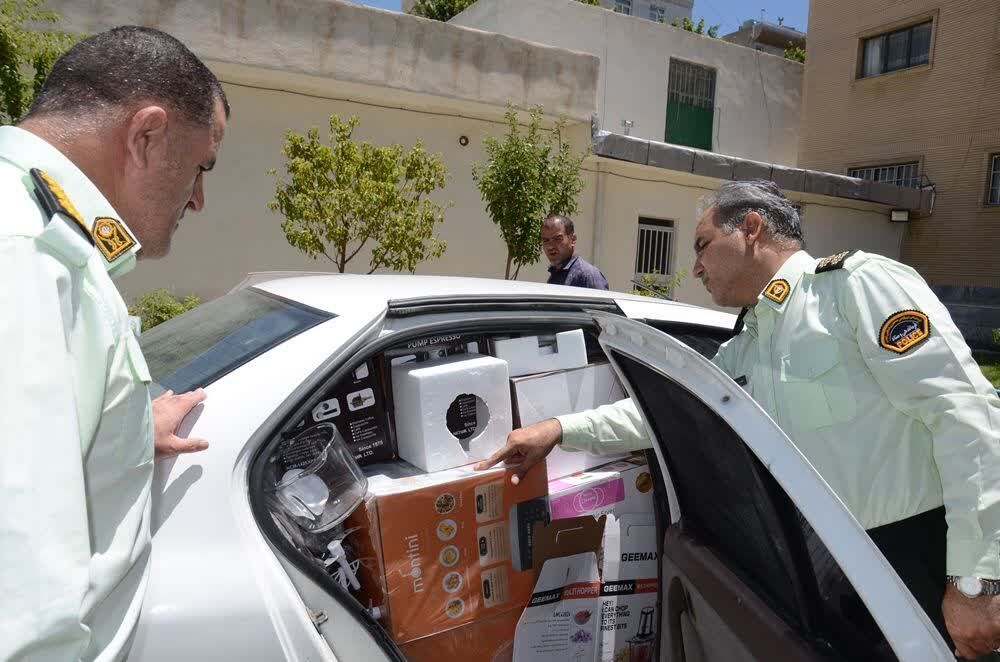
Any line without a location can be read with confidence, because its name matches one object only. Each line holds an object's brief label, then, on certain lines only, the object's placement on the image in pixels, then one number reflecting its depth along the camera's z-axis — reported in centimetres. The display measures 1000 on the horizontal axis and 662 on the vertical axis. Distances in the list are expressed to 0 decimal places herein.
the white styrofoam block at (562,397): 204
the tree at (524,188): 708
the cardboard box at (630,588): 200
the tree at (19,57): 447
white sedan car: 104
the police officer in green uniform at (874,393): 129
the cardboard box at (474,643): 167
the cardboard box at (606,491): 195
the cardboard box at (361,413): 180
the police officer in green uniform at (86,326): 65
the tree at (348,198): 583
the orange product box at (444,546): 162
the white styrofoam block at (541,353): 204
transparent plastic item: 156
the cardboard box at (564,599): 187
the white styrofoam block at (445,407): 179
